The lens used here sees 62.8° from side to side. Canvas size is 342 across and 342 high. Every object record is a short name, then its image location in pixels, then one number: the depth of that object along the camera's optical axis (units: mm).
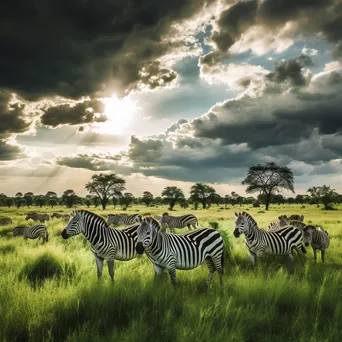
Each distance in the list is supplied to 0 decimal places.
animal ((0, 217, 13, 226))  30347
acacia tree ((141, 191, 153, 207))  122062
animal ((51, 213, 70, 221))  40244
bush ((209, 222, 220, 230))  14206
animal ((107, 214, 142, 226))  27438
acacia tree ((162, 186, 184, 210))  85975
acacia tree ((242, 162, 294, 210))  66188
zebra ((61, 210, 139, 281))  7539
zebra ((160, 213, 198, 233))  25941
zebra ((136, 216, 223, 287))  6521
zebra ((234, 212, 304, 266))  9805
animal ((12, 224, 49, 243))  18188
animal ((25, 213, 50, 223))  34106
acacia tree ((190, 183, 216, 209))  88688
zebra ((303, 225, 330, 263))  11742
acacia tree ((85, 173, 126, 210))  91750
